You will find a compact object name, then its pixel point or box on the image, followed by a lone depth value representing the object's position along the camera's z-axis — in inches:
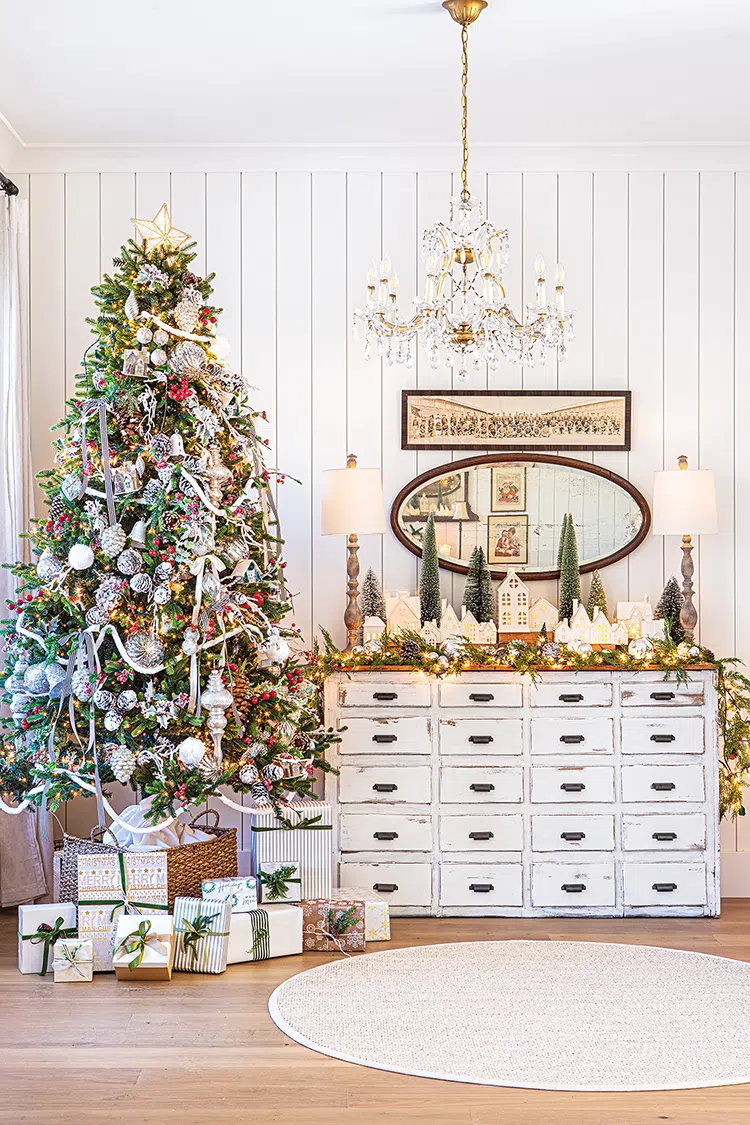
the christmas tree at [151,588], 135.4
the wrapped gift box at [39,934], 134.0
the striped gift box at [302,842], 146.9
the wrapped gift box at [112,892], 133.9
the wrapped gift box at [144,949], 130.1
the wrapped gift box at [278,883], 143.6
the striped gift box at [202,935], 133.3
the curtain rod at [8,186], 163.3
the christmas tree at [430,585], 170.6
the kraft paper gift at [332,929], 141.6
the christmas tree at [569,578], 171.8
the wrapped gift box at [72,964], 131.0
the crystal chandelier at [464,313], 116.9
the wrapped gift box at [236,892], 138.4
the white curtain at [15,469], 160.1
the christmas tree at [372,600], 170.4
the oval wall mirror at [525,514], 175.8
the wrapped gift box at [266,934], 136.1
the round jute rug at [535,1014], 106.3
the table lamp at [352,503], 162.7
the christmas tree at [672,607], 169.2
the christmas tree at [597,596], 171.9
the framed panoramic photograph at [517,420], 176.4
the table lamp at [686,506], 164.4
